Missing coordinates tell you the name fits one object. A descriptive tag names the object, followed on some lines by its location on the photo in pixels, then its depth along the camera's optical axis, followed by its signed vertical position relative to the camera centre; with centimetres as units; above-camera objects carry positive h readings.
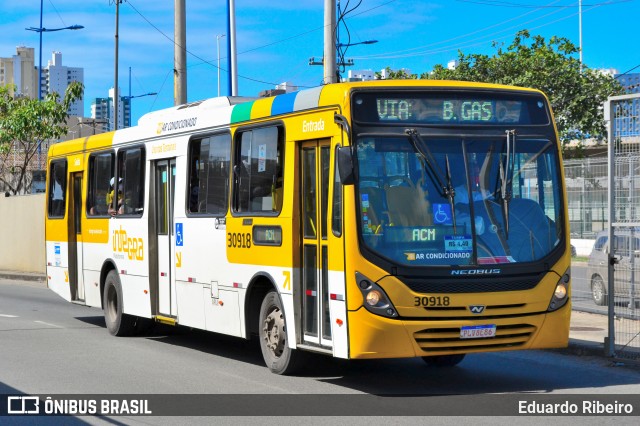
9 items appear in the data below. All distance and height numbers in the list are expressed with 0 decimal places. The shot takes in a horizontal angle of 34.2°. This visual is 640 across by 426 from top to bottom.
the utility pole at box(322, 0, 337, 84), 1870 +331
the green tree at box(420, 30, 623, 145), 3419 +462
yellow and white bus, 1001 -2
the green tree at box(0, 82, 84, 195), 3691 +381
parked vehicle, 1246 -56
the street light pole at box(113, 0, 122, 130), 3731 +503
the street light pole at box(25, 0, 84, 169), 4519 +875
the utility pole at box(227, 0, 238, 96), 2767 +472
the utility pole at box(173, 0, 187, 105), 2400 +364
